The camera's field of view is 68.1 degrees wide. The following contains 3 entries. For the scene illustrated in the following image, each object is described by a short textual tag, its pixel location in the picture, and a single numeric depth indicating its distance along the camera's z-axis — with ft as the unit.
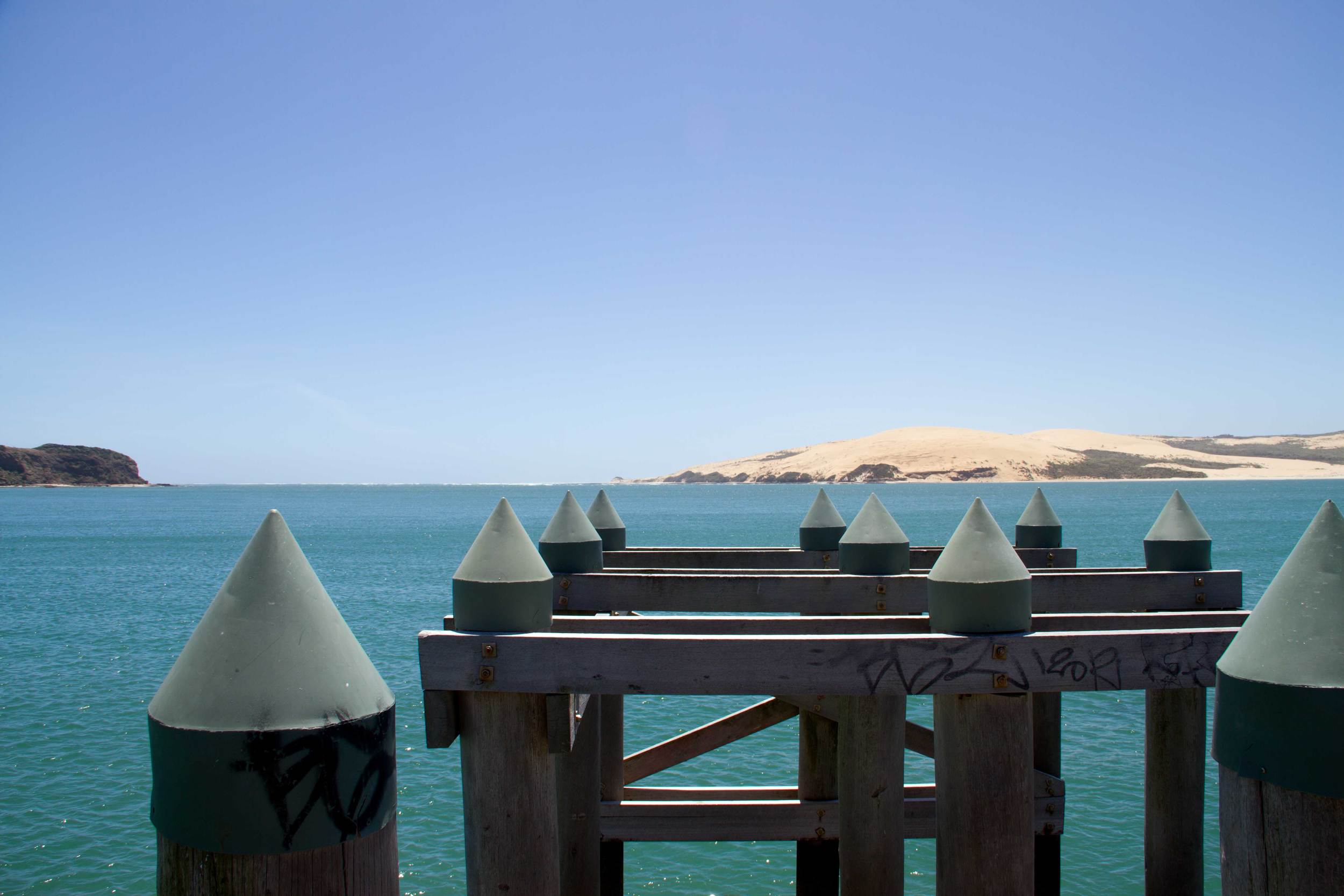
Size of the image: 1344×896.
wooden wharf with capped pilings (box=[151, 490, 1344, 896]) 7.78
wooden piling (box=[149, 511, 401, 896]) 7.39
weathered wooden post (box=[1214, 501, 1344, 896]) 7.70
